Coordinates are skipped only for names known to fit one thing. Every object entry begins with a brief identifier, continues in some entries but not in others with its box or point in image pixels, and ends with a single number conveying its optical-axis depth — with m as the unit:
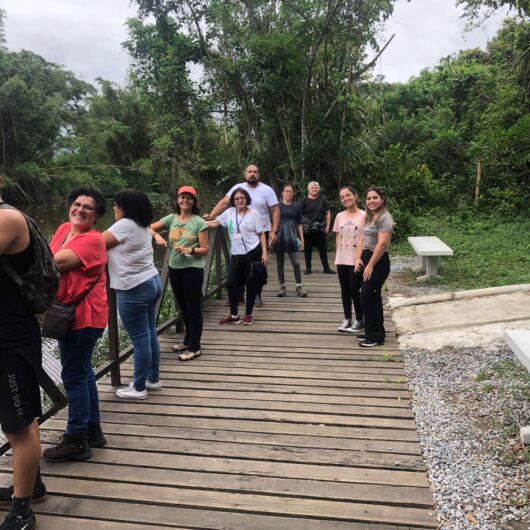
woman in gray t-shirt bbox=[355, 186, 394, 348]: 4.29
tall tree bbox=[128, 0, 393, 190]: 9.28
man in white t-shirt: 5.66
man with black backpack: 1.96
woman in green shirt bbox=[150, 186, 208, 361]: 3.91
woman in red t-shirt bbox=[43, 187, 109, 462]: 2.54
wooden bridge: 2.28
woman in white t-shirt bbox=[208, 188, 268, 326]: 4.92
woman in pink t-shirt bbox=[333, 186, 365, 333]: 4.84
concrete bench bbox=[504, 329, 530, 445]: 2.76
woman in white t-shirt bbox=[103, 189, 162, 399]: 3.09
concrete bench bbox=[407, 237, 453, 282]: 6.96
